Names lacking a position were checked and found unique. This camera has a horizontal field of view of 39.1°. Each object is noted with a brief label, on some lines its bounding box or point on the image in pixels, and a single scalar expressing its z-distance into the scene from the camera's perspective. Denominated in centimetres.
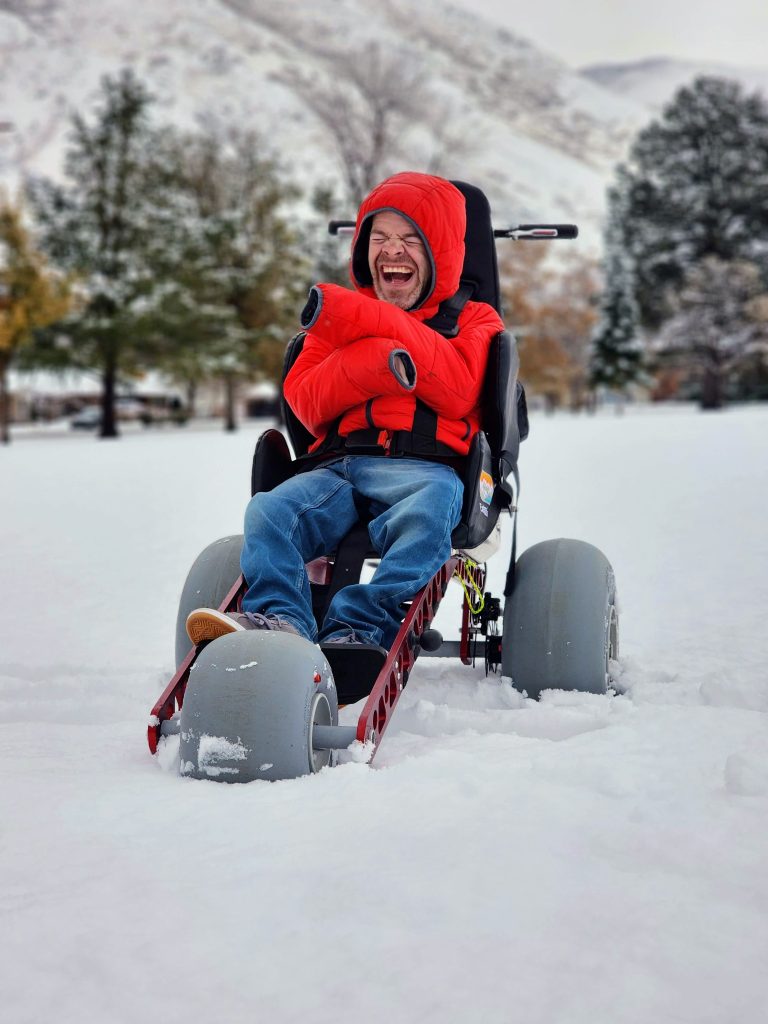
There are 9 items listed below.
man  325
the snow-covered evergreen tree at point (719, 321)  4378
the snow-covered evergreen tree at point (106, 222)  2942
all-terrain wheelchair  265
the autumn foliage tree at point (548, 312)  5216
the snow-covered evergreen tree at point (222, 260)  3033
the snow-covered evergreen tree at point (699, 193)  4656
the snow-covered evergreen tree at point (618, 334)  4766
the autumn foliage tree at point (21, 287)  2758
